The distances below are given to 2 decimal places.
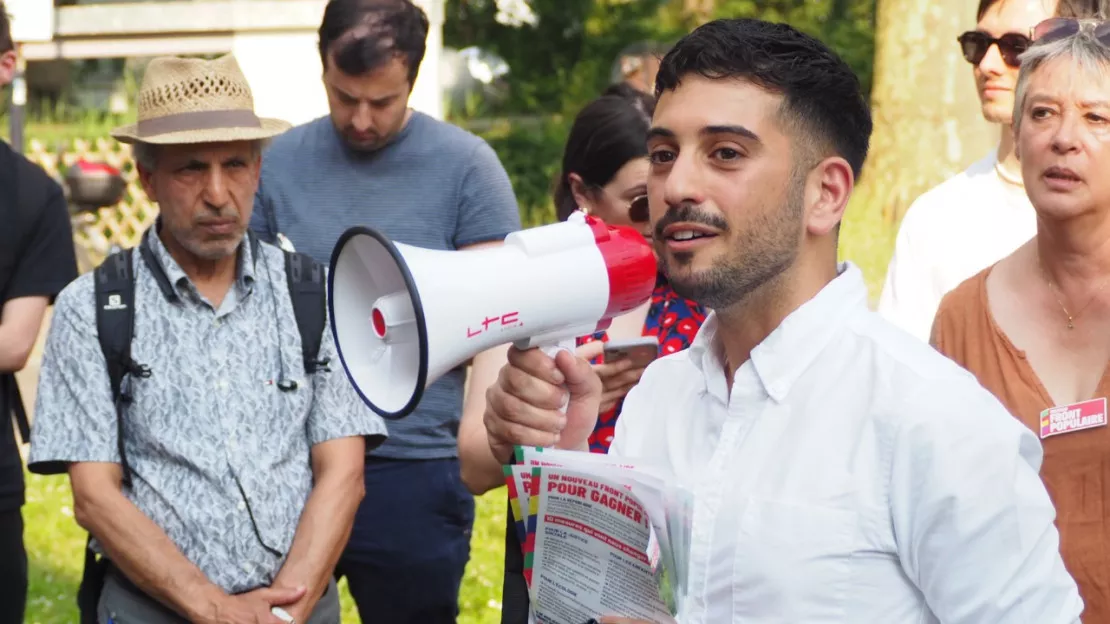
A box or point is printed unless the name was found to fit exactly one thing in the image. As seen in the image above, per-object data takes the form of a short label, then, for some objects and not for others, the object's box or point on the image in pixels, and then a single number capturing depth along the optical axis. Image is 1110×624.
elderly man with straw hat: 3.51
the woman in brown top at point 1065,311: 2.98
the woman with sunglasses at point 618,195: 3.48
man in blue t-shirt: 4.40
